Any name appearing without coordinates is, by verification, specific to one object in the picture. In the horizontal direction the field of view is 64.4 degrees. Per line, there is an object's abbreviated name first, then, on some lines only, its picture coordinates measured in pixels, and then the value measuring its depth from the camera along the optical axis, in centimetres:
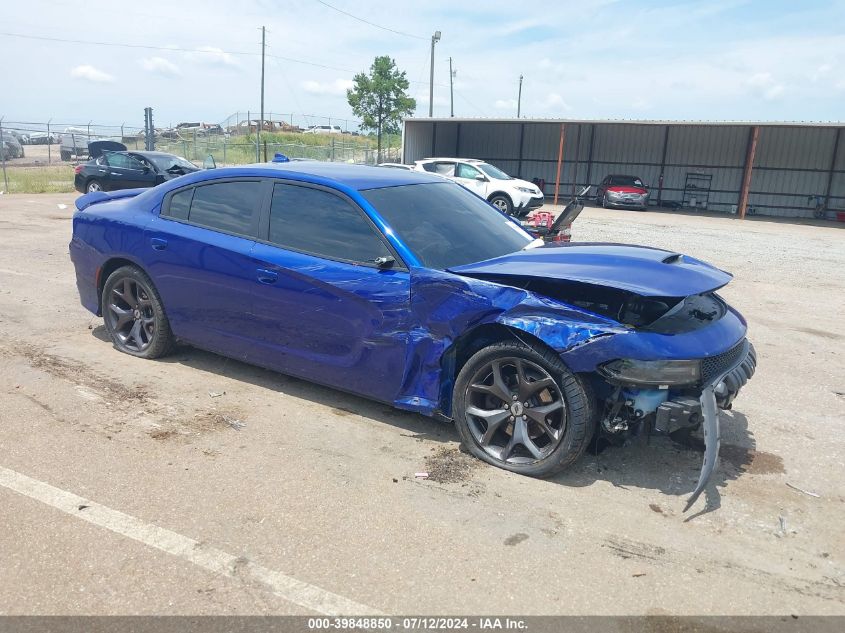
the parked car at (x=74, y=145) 3372
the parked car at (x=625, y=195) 2591
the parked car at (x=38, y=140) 4631
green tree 4631
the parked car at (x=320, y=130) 5159
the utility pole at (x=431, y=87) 4347
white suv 1956
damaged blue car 342
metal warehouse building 2714
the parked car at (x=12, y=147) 3319
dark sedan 1711
